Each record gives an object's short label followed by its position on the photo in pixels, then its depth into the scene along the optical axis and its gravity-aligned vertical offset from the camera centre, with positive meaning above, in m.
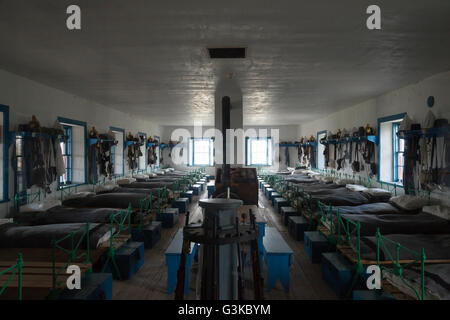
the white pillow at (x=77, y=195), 5.82 -0.73
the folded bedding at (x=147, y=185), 8.33 -0.77
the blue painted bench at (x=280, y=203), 7.66 -1.19
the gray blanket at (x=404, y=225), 4.02 -0.95
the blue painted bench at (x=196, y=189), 10.27 -1.08
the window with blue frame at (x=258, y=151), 14.80 +0.32
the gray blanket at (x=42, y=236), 3.57 -0.95
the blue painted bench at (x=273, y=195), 8.60 -1.12
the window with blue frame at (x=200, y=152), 15.09 +0.29
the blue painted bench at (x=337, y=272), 3.18 -1.29
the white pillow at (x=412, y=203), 4.86 -0.76
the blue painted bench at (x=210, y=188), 8.83 -0.94
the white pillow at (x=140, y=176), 9.69 -0.60
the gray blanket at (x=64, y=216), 4.45 -0.89
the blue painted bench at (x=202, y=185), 11.33 -1.08
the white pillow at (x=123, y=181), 8.42 -0.65
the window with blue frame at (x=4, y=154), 4.48 +0.07
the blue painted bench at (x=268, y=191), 9.59 -1.14
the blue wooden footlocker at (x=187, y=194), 8.83 -1.10
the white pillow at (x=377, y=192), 5.82 -0.70
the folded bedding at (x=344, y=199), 5.71 -0.82
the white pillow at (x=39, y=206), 4.61 -0.77
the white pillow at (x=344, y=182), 7.73 -0.66
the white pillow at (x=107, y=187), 6.92 -0.70
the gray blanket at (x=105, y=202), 5.63 -0.83
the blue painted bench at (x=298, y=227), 5.35 -1.28
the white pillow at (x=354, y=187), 6.45 -0.69
